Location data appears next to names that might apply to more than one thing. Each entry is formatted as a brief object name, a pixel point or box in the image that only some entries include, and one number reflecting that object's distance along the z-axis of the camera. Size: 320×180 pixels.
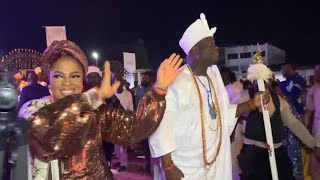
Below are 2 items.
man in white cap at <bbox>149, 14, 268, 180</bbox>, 2.38
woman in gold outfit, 1.45
